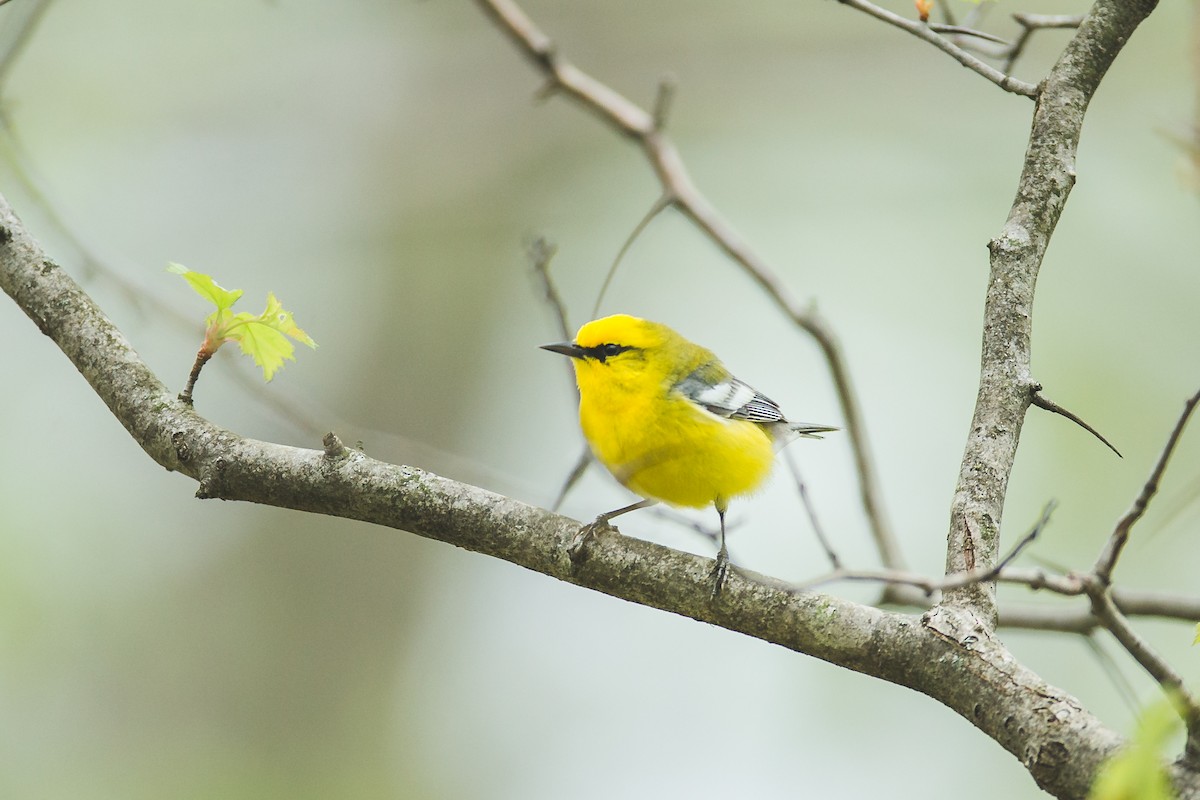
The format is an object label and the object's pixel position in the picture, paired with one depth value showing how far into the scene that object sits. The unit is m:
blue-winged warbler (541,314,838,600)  6.38
